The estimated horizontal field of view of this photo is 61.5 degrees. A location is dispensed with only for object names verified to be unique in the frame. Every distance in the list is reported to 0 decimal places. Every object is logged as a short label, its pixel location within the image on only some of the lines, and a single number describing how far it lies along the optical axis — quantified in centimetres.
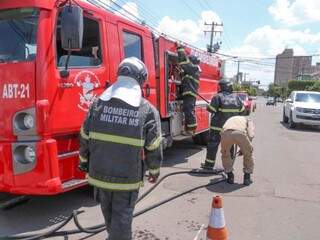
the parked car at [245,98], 1849
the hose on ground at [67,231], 295
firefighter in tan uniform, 460
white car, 1156
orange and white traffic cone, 242
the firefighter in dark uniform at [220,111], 519
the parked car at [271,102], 4626
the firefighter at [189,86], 555
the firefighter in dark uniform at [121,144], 218
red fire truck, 314
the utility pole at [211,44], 3198
